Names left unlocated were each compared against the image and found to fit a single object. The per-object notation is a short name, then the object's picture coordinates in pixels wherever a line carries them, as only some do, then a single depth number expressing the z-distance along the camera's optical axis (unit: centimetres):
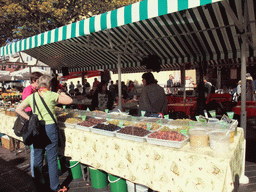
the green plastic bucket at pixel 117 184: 269
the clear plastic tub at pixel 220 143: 189
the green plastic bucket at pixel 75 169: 332
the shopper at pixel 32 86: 331
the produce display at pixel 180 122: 265
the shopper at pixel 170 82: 1227
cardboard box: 491
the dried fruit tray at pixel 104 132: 268
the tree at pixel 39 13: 1038
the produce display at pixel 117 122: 300
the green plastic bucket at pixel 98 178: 300
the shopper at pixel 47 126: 276
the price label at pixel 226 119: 247
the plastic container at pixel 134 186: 247
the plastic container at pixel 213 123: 232
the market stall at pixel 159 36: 267
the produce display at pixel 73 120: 333
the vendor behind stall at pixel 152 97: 347
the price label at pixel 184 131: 234
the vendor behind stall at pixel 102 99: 511
